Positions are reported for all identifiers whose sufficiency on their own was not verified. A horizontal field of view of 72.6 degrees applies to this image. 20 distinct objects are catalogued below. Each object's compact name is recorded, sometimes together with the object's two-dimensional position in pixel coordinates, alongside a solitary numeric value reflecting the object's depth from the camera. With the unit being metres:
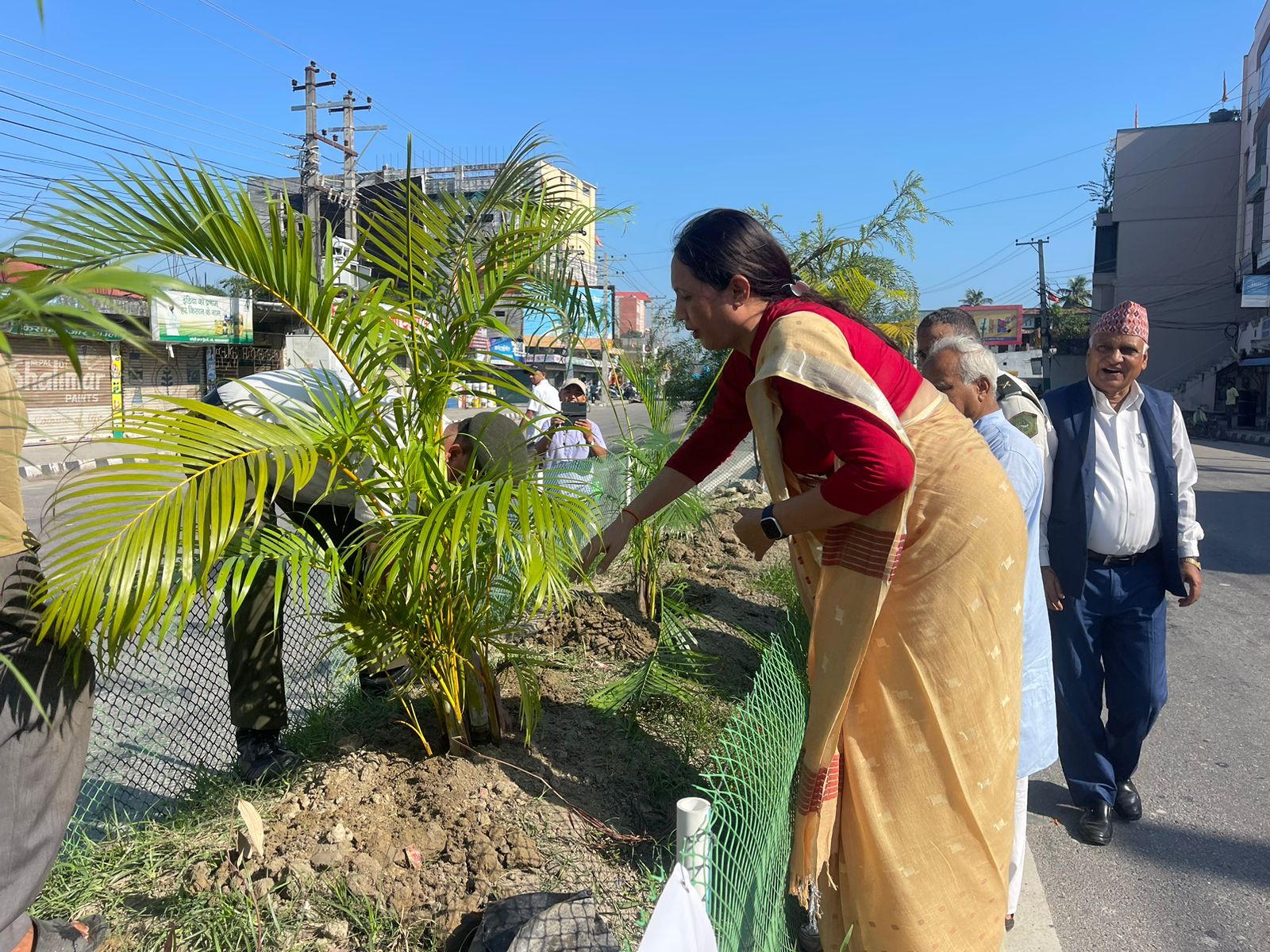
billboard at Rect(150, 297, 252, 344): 22.34
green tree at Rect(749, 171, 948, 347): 6.94
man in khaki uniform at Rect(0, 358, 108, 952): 1.84
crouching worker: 2.72
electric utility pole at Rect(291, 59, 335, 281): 23.52
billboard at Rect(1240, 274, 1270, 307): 29.91
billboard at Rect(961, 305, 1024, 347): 58.16
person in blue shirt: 2.62
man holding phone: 3.13
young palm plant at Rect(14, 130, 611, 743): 1.83
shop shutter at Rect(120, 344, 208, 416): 20.39
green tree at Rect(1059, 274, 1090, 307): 69.63
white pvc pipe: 1.39
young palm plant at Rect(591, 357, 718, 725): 3.25
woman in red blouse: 1.89
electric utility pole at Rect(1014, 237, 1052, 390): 42.47
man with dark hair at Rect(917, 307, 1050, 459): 3.23
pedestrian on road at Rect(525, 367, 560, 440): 8.28
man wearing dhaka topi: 3.28
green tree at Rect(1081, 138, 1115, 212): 48.09
